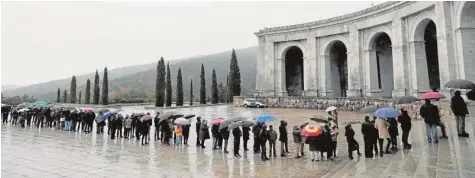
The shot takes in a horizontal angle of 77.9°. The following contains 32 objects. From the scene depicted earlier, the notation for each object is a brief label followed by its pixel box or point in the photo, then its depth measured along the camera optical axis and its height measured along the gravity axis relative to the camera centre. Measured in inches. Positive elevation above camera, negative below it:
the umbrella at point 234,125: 416.1 -32.6
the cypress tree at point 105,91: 1642.5 +74.7
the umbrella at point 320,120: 427.2 -28.5
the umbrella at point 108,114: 616.7 -20.7
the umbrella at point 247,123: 422.9 -31.0
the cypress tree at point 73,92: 1934.1 +84.2
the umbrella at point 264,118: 412.1 -23.3
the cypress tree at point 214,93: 1760.2 +53.3
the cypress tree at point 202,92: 1704.0 +58.3
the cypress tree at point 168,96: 1499.8 +36.3
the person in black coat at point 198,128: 504.4 -44.2
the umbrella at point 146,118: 529.3 -26.0
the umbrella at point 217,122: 468.1 -31.2
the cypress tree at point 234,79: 1727.4 +137.0
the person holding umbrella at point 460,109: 401.7 -15.0
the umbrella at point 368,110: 417.1 -14.6
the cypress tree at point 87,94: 1847.9 +63.4
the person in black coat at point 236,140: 422.2 -54.7
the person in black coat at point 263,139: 391.9 -51.7
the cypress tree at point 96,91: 1738.4 +79.1
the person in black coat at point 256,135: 421.1 -49.1
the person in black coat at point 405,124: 404.5 -35.1
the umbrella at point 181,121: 480.7 -30.1
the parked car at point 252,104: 1330.0 -10.7
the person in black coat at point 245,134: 436.1 -48.6
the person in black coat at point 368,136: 366.3 -45.7
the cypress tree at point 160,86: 1459.2 +87.5
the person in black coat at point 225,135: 449.4 -51.2
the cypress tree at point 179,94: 1530.5 +47.0
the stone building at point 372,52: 770.8 +181.4
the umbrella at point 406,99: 463.5 -0.2
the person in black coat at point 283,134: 406.0 -45.4
